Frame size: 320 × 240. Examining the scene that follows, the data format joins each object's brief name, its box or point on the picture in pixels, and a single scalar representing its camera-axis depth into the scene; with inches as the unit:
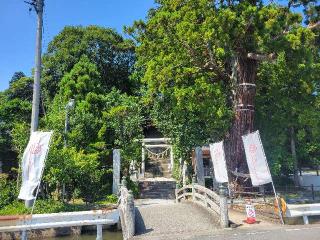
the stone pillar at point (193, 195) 642.5
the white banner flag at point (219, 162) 581.1
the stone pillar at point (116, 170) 869.6
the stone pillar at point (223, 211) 469.1
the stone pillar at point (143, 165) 1088.2
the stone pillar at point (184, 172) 917.2
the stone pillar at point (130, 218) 456.8
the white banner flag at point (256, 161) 494.0
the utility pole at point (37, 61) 605.0
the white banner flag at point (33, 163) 406.3
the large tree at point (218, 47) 670.5
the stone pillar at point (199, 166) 780.6
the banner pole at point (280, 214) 477.7
